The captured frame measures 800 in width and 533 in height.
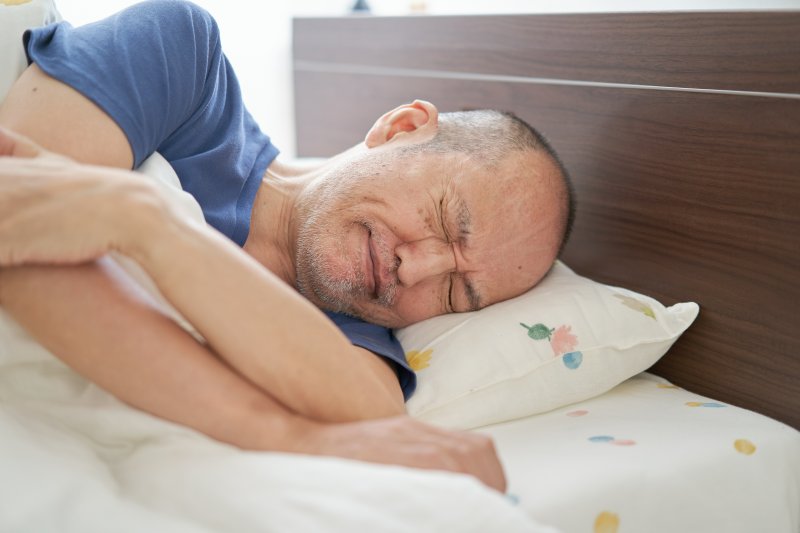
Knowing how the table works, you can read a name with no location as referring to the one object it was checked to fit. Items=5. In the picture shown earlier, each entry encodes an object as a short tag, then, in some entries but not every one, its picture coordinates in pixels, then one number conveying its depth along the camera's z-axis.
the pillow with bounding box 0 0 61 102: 1.35
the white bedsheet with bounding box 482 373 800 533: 1.06
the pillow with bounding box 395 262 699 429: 1.28
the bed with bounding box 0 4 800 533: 0.84
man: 0.94
